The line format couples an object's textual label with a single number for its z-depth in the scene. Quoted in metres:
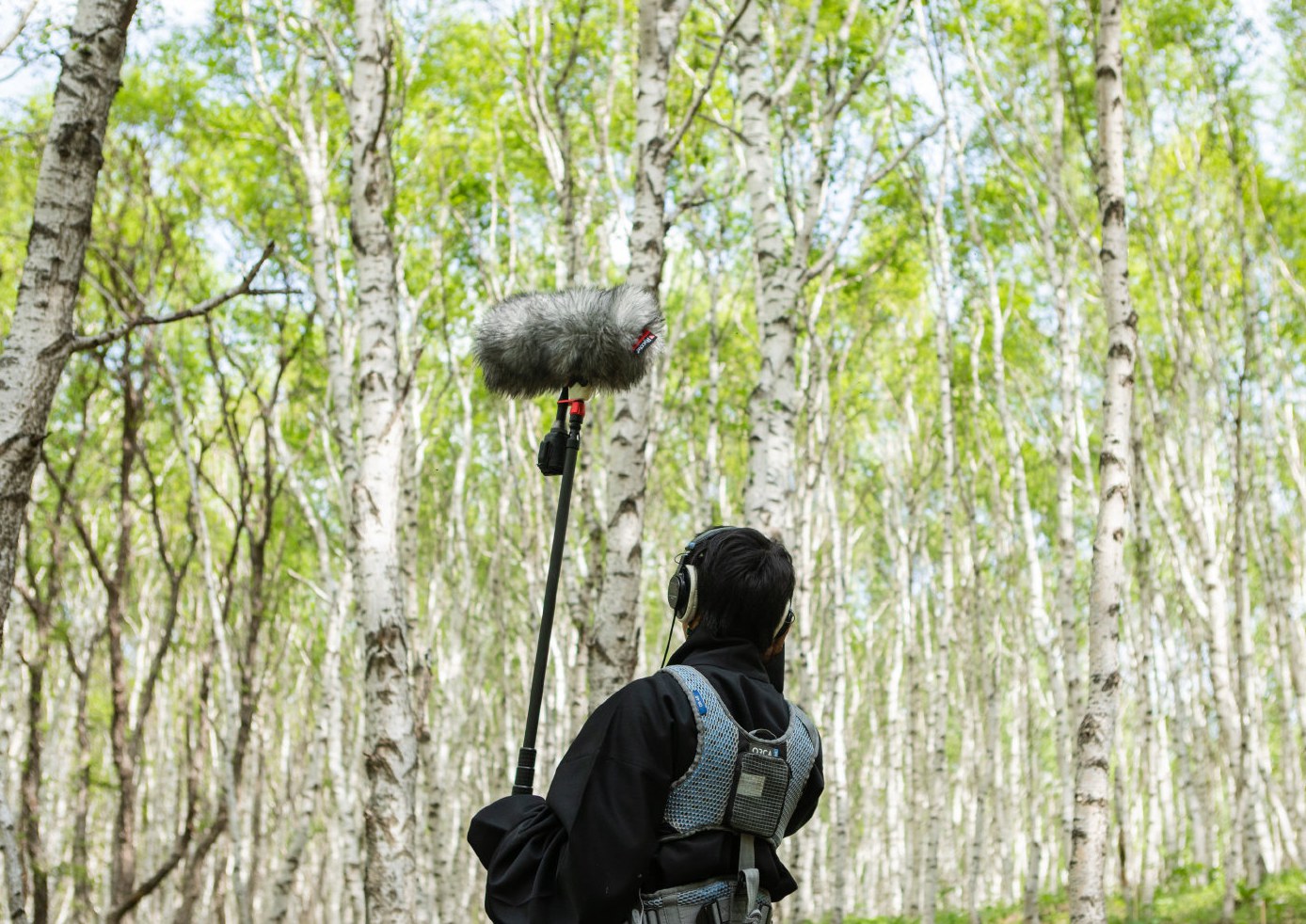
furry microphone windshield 2.76
